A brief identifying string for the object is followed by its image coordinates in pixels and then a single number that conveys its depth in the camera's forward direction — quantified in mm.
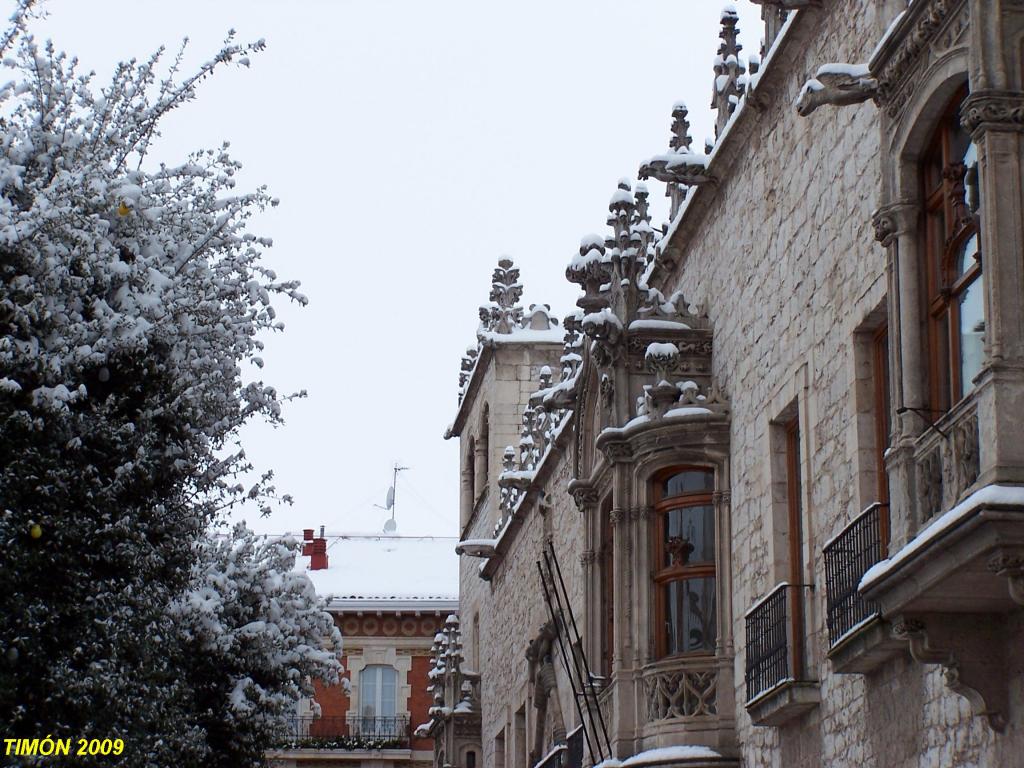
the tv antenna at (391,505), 61594
